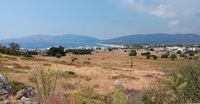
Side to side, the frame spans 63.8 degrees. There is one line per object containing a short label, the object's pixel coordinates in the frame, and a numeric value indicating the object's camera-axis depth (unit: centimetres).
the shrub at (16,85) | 830
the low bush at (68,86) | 1235
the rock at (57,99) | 623
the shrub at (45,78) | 722
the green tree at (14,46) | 9573
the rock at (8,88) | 733
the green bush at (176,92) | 390
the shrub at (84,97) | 561
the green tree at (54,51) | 8812
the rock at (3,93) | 659
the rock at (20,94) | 698
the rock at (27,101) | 626
